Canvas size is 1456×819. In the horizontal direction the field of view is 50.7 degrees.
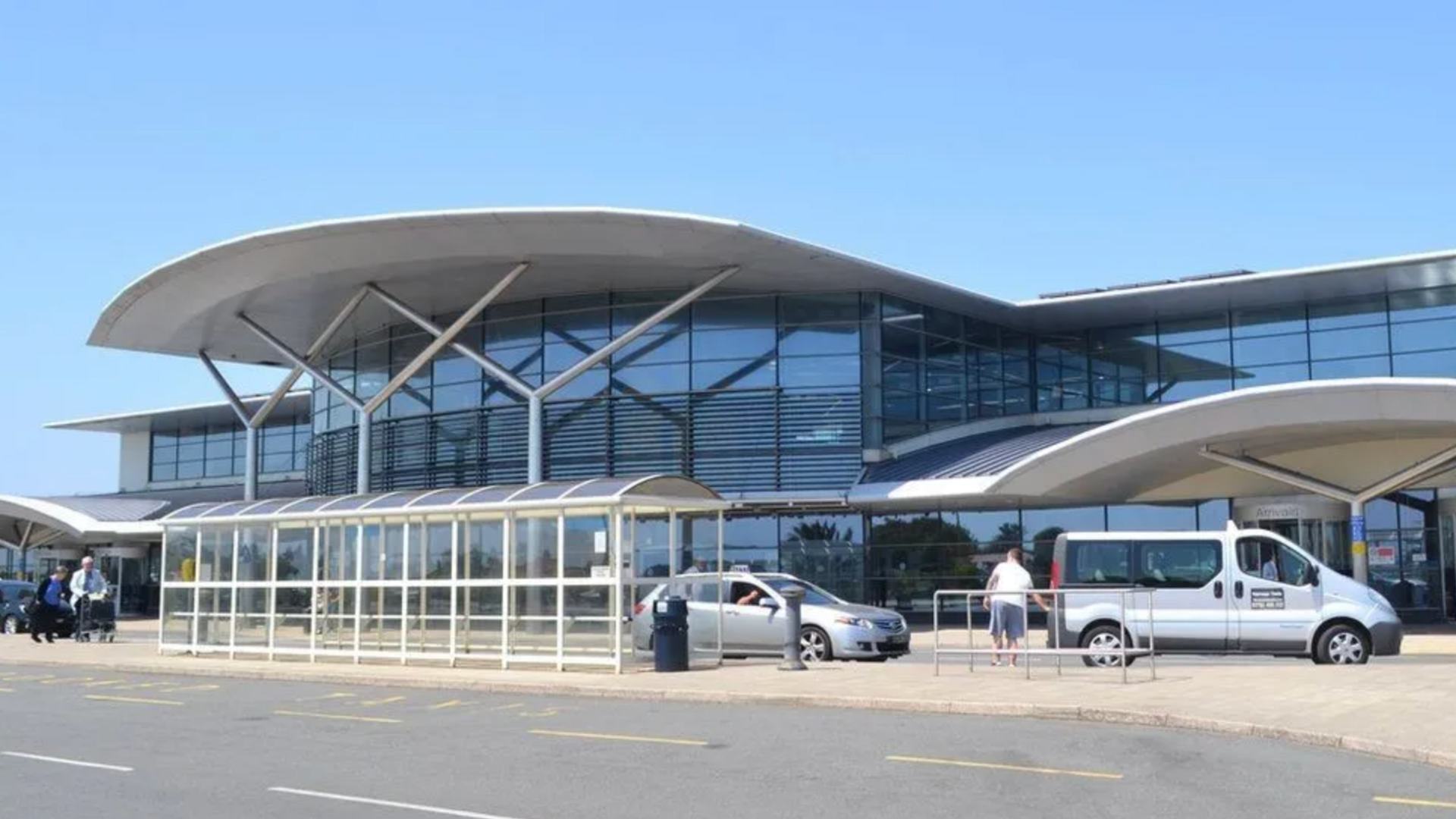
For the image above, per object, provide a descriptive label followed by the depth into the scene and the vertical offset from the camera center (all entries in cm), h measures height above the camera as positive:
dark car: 4066 -115
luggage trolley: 3475 -127
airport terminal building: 3136 +416
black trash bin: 2150 -108
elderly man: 3488 -48
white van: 2119 -71
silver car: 2308 -100
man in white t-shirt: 2092 -64
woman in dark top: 3403 -101
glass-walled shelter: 2198 -21
